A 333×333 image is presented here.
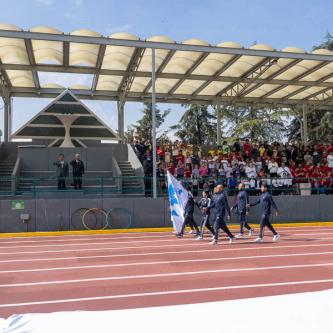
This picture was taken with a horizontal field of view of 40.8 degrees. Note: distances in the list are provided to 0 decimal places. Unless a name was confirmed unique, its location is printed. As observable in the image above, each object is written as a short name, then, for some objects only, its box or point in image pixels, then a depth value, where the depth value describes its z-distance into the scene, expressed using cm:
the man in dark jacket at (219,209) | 1341
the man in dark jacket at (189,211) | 1532
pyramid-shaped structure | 2425
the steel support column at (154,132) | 1861
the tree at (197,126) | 6091
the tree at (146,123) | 6303
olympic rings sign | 1817
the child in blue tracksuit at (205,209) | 1451
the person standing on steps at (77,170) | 1961
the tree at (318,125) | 4700
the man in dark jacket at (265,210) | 1391
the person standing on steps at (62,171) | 1942
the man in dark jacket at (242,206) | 1534
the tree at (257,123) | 4928
